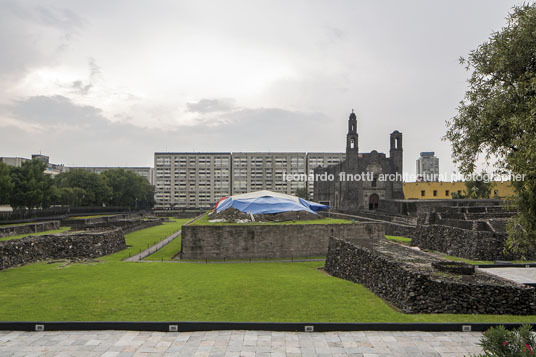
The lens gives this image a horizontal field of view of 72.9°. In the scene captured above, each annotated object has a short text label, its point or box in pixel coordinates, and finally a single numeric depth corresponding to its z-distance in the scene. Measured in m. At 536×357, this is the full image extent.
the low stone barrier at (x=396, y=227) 33.78
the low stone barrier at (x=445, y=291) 10.66
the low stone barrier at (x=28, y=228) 28.64
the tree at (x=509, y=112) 9.64
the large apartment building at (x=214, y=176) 125.00
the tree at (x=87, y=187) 69.31
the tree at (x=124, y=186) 80.19
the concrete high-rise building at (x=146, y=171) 175.20
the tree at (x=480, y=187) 53.23
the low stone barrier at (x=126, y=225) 34.94
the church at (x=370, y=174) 61.84
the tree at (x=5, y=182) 43.84
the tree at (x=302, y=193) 105.44
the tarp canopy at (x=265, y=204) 29.72
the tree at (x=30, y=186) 49.38
